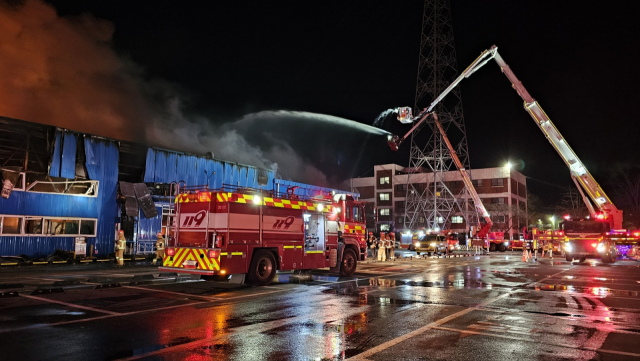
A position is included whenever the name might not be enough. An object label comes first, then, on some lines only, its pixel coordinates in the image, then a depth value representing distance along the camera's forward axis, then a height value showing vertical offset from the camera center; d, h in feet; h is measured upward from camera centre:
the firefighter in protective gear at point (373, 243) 86.71 -1.86
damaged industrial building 58.65 +5.86
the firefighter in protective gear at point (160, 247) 62.59 -2.27
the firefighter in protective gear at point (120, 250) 59.52 -2.63
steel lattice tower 149.59 +54.68
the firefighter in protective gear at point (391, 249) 84.93 -3.02
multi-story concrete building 202.80 +21.88
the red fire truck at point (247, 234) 37.73 -0.16
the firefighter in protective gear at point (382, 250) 81.00 -2.97
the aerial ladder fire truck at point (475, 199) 130.93 +10.67
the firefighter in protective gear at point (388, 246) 83.76 -2.29
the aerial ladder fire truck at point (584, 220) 76.79 +3.48
